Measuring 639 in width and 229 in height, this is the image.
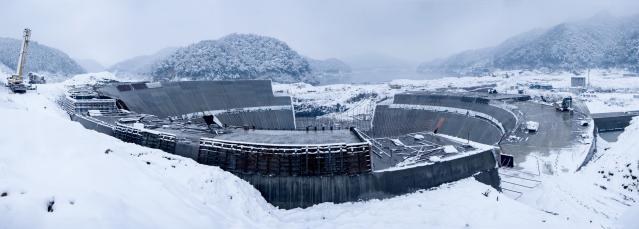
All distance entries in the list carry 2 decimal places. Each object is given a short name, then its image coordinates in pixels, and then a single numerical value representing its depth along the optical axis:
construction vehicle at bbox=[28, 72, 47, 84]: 89.72
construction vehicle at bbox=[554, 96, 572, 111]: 68.56
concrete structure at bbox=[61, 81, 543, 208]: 27.77
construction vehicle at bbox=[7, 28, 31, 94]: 64.69
